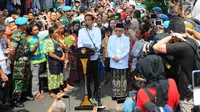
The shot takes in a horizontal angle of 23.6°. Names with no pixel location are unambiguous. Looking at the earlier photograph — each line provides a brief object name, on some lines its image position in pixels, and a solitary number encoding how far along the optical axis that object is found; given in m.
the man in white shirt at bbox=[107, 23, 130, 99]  10.43
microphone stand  9.74
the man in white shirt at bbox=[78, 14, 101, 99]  10.17
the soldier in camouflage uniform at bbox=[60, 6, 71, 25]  15.25
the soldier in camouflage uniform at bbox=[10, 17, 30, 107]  10.08
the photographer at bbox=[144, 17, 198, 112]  5.80
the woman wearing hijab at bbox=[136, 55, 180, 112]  5.01
